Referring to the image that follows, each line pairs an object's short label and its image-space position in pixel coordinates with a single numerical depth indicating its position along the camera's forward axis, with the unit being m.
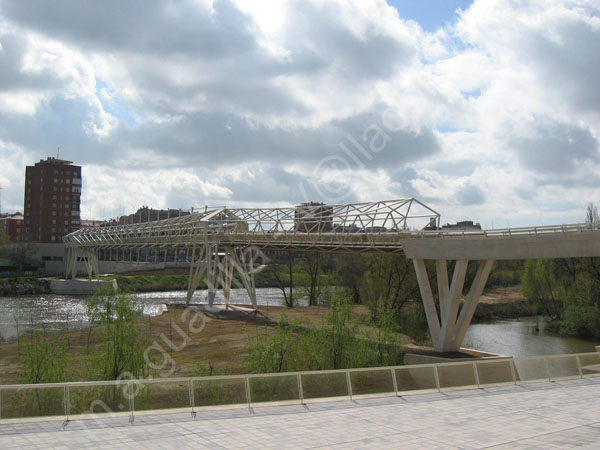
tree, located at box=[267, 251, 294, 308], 67.34
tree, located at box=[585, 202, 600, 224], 70.38
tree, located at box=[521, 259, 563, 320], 59.00
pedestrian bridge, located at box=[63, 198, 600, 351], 28.45
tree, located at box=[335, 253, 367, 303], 67.38
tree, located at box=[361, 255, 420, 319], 49.59
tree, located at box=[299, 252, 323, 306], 68.31
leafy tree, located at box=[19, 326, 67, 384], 20.23
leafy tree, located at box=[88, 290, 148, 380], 22.62
